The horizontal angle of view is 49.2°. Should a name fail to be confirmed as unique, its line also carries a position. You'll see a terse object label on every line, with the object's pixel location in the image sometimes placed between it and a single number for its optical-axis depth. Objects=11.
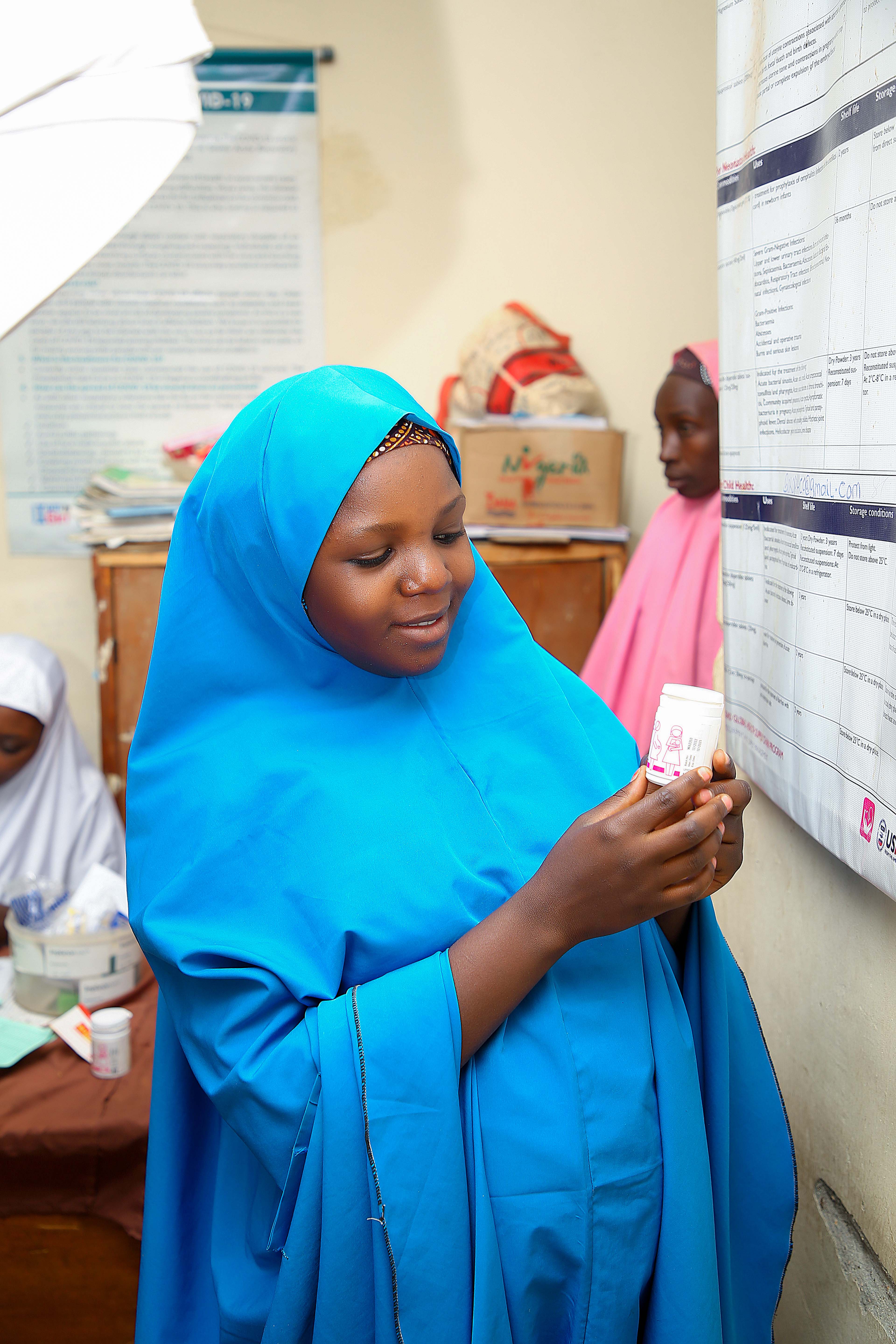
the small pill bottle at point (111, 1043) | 1.69
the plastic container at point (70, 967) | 1.79
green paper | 1.69
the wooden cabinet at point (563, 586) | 2.93
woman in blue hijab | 0.89
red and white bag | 2.98
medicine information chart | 0.92
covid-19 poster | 3.12
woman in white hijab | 2.41
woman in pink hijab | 2.53
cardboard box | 2.90
